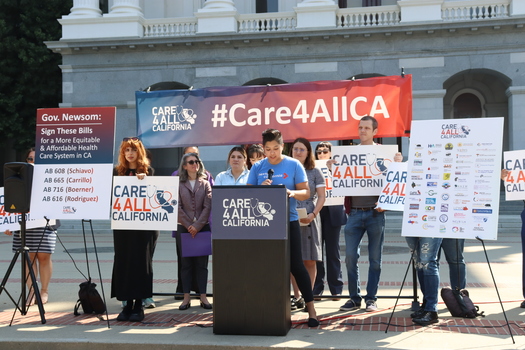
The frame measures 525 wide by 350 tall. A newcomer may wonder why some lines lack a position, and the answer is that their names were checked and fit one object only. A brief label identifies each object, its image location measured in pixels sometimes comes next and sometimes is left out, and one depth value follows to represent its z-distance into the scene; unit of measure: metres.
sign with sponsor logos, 6.75
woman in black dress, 7.49
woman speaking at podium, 6.91
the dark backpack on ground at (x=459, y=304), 7.31
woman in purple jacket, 8.41
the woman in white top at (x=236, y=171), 8.62
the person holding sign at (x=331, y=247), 8.79
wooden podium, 6.52
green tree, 32.22
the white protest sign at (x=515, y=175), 8.12
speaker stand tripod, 7.50
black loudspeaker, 7.74
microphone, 6.89
